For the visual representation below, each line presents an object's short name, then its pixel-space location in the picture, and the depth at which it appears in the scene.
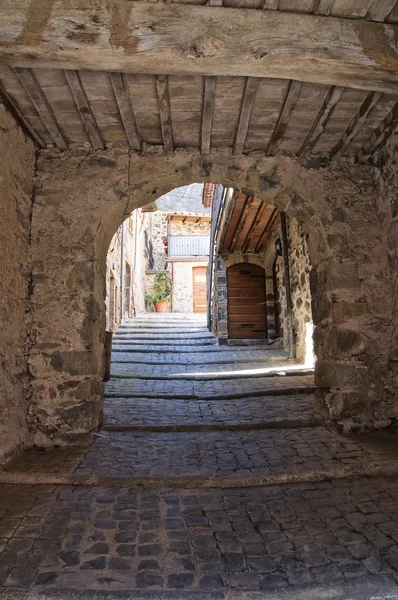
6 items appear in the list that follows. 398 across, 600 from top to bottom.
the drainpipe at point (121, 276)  12.14
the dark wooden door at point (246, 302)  10.54
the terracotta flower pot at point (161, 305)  18.98
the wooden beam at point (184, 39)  2.06
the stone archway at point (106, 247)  3.06
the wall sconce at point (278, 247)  8.76
